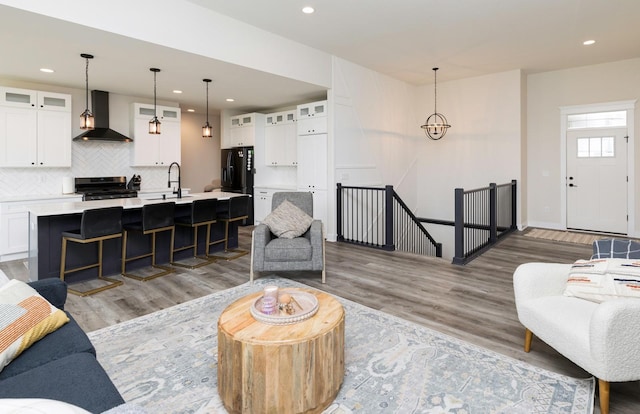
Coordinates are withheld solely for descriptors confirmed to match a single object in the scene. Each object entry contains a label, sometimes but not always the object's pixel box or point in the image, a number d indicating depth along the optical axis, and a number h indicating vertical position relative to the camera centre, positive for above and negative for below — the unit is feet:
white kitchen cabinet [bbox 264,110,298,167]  25.22 +4.33
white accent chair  6.25 -2.43
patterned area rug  6.82 -3.77
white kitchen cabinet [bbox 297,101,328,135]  21.53 +4.98
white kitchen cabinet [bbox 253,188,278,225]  26.08 -0.19
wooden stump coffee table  6.14 -2.92
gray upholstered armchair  13.85 -2.10
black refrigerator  27.04 +2.20
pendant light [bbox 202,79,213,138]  20.42 +3.89
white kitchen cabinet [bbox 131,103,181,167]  23.25 +4.14
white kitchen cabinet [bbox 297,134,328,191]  21.76 +2.30
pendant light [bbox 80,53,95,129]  15.30 +3.44
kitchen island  13.29 -1.67
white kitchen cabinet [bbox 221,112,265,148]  26.66 +5.34
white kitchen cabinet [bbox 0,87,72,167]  18.28 +3.83
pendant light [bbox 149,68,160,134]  17.90 +3.68
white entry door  22.16 +1.15
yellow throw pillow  5.44 -1.95
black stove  21.08 +0.74
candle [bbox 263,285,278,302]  7.54 -1.96
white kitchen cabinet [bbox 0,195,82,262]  17.53 -1.41
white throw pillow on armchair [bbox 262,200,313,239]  14.62 -0.89
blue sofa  4.65 -2.48
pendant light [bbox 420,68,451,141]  26.91 +5.65
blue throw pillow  7.94 -1.16
